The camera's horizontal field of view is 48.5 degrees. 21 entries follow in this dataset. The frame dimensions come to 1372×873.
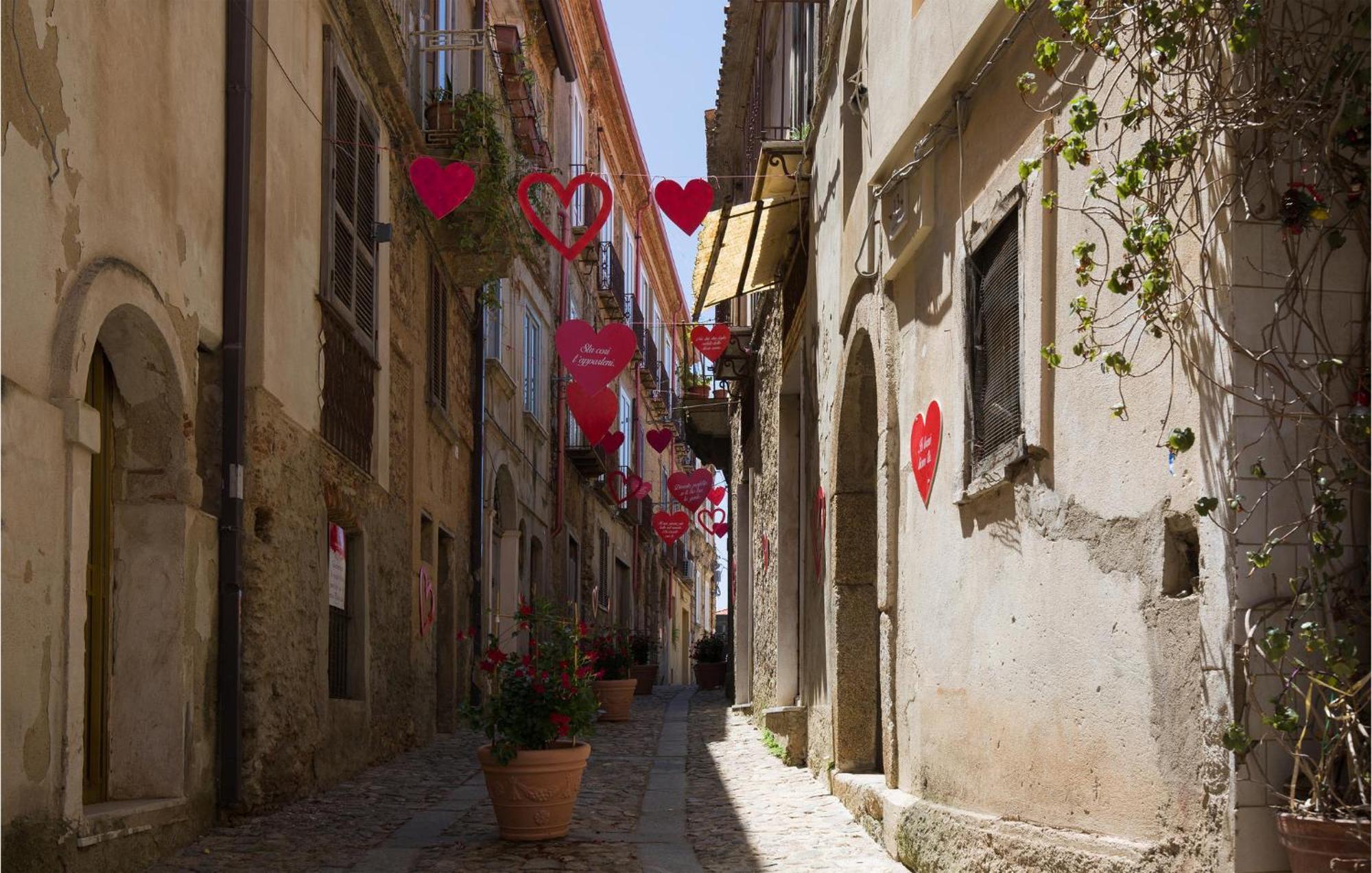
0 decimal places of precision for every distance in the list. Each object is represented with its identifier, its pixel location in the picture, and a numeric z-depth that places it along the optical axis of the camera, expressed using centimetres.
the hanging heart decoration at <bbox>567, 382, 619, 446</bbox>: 2077
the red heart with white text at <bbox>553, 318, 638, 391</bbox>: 1498
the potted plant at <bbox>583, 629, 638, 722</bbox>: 1634
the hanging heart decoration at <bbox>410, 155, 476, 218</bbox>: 1080
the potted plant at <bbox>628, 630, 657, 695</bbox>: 2197
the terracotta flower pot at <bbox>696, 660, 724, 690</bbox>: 2433
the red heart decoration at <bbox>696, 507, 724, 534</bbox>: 3190
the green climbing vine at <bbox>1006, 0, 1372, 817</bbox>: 362
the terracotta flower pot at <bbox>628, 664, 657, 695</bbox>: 2297
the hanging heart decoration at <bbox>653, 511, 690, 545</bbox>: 2903
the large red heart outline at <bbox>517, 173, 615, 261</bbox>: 1139
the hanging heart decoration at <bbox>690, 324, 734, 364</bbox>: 1814
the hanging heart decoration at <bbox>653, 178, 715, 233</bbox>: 1156
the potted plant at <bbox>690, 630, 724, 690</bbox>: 2436
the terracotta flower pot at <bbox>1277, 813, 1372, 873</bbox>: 334
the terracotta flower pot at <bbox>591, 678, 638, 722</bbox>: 1633
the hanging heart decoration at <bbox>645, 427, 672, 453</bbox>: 2519
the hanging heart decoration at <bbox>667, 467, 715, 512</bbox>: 2552
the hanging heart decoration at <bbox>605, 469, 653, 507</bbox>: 2880
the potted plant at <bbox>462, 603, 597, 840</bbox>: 750
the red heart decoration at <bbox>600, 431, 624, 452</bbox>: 2367
